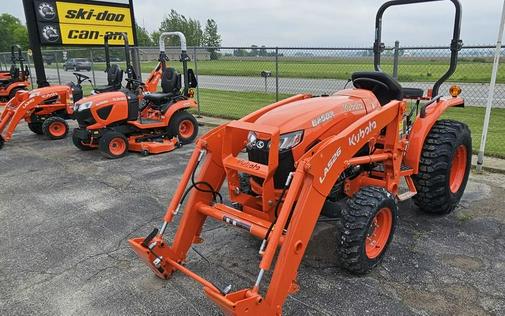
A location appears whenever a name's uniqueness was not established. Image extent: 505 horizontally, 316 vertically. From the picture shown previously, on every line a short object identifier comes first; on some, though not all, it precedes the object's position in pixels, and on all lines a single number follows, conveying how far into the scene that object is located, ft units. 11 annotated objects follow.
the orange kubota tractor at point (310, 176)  8.39
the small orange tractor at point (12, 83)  47.70
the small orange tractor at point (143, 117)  22.98
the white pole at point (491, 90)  15.90
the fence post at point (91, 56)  43.48
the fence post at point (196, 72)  33.32
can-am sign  35.01
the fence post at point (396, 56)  22.15
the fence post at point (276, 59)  28.38
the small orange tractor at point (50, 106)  26.91
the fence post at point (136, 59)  37.05
